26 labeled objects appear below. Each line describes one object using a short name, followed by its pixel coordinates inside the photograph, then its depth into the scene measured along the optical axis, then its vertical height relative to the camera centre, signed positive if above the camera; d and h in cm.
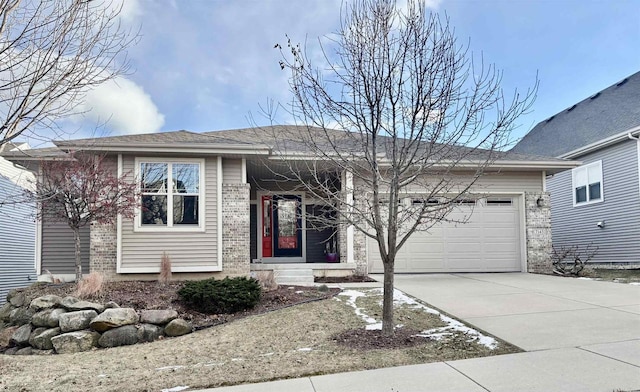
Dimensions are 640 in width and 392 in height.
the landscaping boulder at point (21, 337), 695 -172
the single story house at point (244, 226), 994 +2
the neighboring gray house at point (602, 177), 1318 +152
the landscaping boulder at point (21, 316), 762 -153
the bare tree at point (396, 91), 540 +169
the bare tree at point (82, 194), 870 +68
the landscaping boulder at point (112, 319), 675 -141
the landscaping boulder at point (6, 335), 715 -177
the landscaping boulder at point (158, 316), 691 -140
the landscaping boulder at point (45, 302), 741 -125
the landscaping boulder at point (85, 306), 718 -128
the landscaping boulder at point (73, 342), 650 -169
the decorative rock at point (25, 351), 666 -186
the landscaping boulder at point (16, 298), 852 -137
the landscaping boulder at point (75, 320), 683 -143
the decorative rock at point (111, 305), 731 -129
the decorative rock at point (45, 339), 668 -169
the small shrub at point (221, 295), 748 -118
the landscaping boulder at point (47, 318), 699 -143
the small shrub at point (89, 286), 803 -108
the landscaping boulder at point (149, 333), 670 -161
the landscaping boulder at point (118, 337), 661 -165
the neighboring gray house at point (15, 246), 1260 -51
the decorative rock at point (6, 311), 828 -160
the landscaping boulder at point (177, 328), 676 -156
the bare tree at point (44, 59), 362 +145
